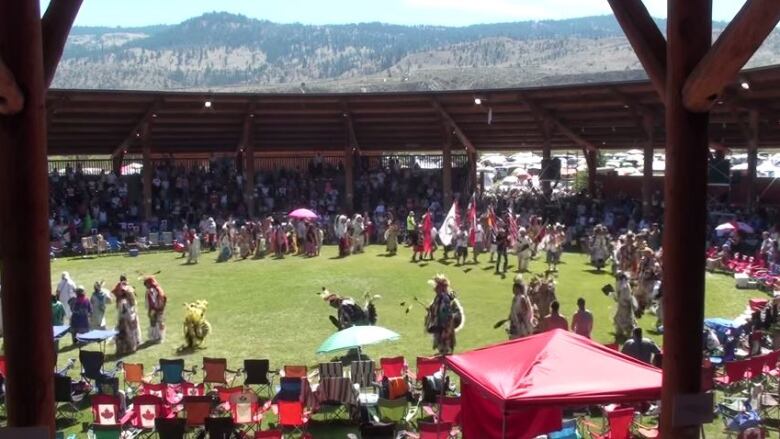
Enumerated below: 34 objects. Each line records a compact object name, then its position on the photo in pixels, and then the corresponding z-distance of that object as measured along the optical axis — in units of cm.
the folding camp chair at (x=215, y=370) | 1068
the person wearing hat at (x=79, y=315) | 1434
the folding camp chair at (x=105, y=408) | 941
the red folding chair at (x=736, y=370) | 1006
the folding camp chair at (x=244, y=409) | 938
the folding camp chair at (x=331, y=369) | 1028
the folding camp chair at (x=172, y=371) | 1059
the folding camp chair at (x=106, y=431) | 827
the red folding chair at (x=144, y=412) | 926
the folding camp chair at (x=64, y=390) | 995
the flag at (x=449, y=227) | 2309
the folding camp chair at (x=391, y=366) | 1076
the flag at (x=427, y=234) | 2428
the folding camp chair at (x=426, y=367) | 1064
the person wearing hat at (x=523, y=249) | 2208
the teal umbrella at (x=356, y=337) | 1041
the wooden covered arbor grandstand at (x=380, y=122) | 2844
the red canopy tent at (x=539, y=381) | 632
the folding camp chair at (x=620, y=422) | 836
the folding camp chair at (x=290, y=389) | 992
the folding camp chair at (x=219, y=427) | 841
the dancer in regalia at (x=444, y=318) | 1307
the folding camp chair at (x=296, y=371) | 1044
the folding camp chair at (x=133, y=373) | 1073
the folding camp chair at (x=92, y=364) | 1096
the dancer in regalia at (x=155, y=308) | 1469
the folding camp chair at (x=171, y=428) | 828
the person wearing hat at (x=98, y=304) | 1524
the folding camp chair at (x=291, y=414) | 933
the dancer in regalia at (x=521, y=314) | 1333
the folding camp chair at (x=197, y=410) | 907
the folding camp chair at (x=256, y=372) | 1066
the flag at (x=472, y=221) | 2414
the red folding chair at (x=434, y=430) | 820
